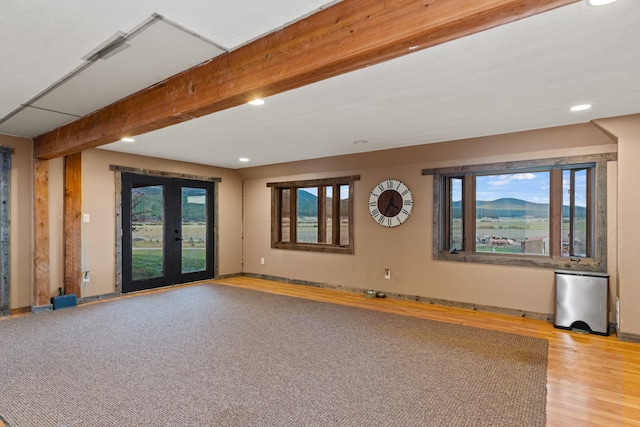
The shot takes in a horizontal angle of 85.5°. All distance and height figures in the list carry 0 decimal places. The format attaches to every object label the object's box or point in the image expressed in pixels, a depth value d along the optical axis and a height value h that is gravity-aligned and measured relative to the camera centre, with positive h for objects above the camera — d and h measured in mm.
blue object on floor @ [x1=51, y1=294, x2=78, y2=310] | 4824 -1248
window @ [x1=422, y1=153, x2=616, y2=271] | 4250 -18
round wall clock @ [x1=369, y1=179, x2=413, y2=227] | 5570 +156
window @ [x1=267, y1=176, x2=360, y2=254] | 6508 -54
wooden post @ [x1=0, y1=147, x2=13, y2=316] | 4574 -227
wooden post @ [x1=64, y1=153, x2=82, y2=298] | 5098 -153
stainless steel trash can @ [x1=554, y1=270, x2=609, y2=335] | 3883 -1029
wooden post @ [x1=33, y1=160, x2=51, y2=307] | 4777 -327
